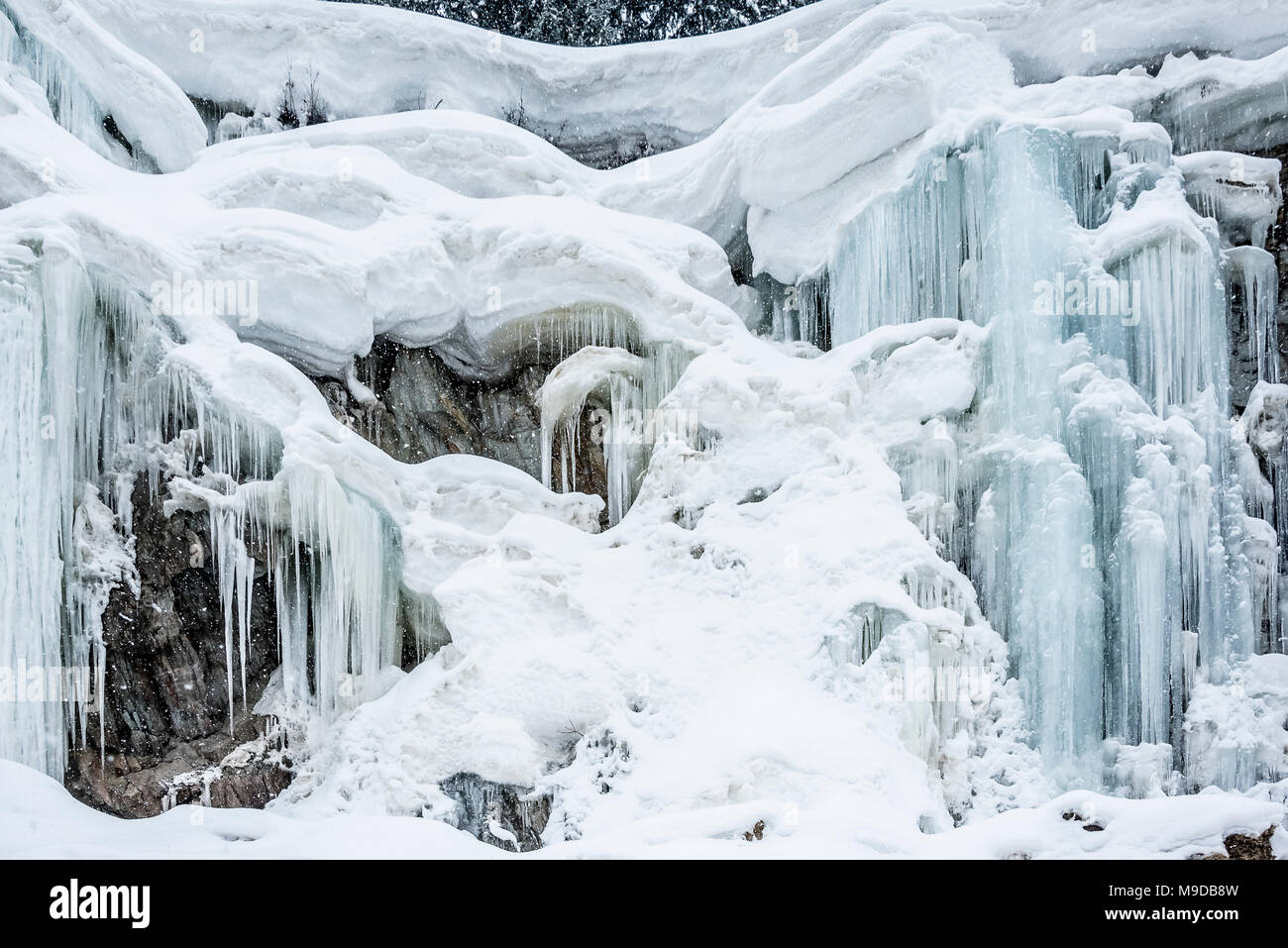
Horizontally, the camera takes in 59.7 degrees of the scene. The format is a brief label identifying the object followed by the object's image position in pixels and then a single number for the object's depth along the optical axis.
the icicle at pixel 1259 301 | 7.88
